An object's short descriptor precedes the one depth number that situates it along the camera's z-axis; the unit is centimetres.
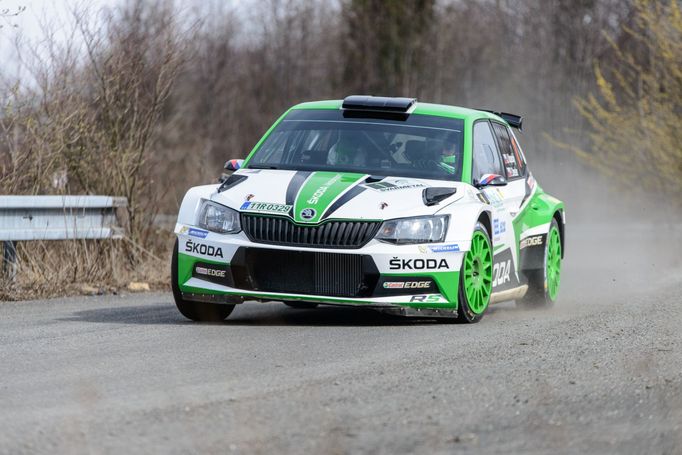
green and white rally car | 1698
